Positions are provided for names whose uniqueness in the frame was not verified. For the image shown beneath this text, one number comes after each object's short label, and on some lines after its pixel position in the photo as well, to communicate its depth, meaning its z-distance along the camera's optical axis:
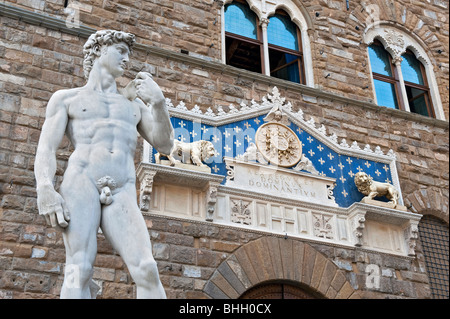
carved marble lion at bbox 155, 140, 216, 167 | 8.51
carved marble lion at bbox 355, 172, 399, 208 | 9.48
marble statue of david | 4.40
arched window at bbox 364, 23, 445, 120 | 11.38
